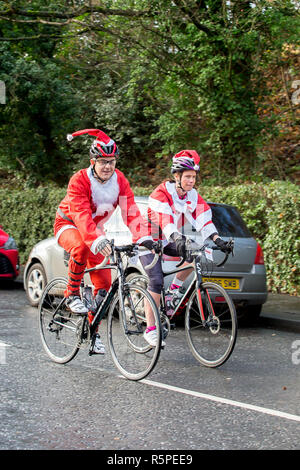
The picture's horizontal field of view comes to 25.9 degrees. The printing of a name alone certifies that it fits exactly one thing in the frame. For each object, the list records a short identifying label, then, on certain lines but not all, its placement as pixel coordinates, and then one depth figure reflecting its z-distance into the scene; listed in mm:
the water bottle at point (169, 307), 6367
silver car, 8344
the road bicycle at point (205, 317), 5938
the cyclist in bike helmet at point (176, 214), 6332
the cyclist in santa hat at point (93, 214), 5750
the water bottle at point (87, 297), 6003
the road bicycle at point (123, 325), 5602
